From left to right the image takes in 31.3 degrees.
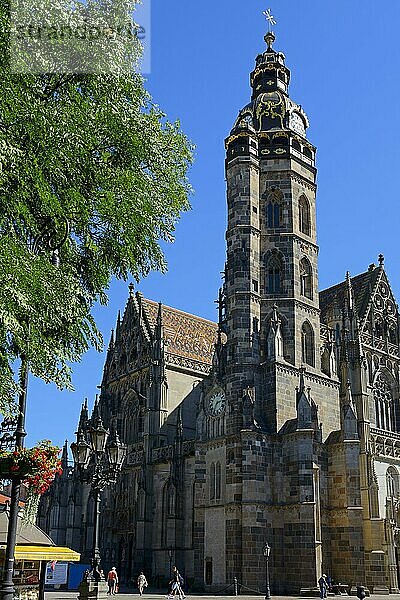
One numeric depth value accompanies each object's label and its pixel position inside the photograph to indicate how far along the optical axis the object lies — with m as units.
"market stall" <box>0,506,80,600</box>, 17.98
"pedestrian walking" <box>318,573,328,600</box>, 33.50
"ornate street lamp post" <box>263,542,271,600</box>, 32.67
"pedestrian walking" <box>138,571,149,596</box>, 37.97
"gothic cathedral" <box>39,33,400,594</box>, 37.59
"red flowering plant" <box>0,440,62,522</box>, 12.95
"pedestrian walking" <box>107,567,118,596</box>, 35.66
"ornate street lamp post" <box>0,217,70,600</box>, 11.95
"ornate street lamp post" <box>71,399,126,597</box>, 18.33
